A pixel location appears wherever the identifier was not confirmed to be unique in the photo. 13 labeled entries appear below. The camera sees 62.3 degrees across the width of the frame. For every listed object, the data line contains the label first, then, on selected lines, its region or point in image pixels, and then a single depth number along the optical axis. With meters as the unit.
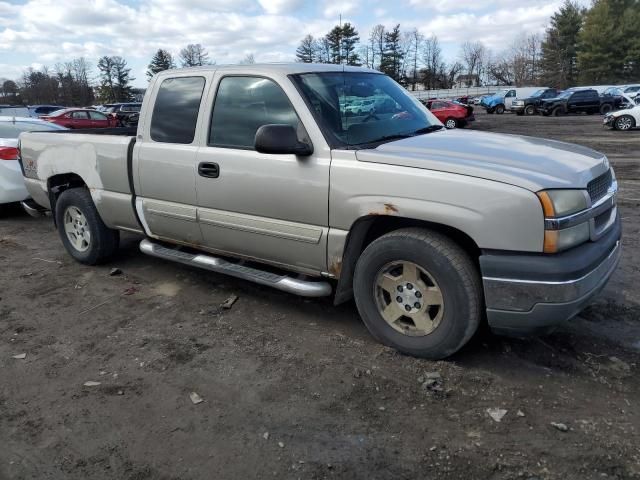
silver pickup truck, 2.96
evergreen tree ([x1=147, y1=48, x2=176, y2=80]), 75.92
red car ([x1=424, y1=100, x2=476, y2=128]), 26.53
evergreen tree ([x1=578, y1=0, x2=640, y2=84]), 63.31
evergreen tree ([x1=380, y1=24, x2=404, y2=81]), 83.81
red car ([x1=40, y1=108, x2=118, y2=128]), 21.86
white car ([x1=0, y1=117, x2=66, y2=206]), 7.57
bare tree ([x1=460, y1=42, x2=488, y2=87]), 103.55
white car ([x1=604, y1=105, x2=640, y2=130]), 21.64
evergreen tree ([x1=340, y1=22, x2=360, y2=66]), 72.31
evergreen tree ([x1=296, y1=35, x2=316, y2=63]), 72.01
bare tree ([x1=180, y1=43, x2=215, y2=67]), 67.94
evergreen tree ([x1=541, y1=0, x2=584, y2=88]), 71.81
